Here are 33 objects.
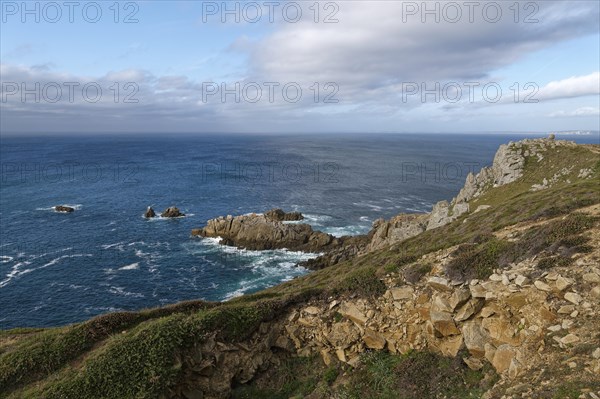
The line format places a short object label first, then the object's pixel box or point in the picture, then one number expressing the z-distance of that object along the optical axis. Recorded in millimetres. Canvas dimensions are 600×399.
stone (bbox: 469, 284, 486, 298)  18297
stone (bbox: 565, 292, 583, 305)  15749
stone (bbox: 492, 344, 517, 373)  15852
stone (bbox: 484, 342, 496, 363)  16720
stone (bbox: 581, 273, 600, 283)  16314
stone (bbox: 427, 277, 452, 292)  19870
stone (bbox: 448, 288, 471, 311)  18625
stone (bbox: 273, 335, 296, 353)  21422
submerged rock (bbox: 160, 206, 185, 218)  87738
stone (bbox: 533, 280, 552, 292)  16750
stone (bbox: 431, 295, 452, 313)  18839
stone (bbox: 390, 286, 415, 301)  21094
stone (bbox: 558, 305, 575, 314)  15625
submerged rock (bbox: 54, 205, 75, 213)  89588
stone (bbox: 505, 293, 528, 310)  16973
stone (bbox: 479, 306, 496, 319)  17598
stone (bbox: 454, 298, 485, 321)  18266
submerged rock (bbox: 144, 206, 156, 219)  86750
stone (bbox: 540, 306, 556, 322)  15781
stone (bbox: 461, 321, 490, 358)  17281
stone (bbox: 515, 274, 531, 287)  17562
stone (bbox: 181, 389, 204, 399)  19391
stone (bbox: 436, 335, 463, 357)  18188
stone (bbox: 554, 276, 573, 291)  16344
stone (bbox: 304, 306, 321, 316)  22078
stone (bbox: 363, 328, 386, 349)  20125
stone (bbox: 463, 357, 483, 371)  17031
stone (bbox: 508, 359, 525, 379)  14820
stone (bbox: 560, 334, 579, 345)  14434
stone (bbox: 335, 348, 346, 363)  20406
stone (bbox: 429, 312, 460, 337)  18406
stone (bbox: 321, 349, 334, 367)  20569
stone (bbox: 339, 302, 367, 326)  20781
